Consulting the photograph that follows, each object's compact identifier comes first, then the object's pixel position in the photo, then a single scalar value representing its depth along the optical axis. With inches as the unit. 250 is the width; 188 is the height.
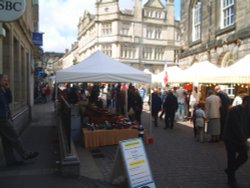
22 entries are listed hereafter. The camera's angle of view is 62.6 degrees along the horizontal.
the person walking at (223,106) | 252.5
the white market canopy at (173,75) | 376.8
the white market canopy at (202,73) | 303.4
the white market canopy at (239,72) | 254.9
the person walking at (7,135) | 163.8
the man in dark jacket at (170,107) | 325.0
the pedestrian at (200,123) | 256.1
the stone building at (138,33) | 1503.2
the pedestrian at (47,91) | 769.8
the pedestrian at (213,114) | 248.8
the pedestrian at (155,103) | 360.4
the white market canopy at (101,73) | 239.3
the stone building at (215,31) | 381.3
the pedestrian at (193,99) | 397.5
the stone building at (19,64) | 250.5
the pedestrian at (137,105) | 336.7
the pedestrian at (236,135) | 139.6
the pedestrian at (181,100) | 398.1
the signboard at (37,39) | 495.0
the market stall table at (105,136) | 233.1
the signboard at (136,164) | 120.8
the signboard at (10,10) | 131.7
